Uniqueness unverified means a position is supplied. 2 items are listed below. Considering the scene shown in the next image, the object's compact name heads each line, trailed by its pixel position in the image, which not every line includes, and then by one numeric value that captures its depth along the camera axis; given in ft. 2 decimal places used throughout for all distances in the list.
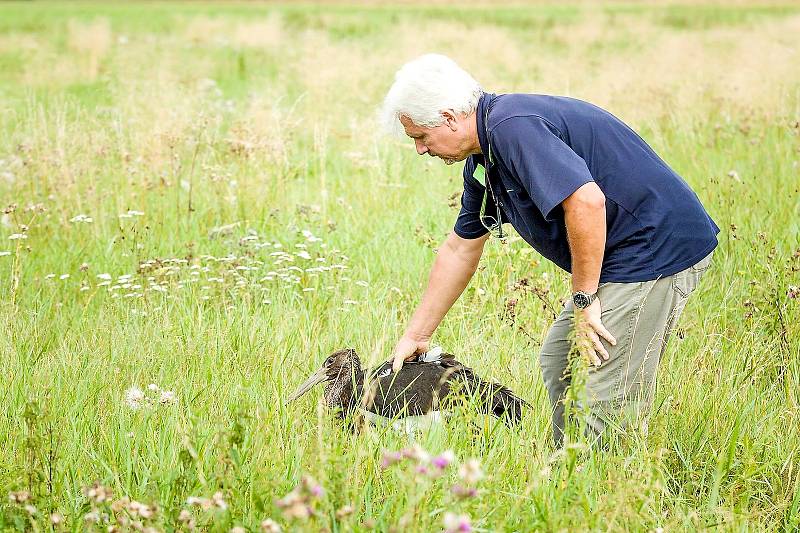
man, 19.27
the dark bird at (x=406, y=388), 21.56
